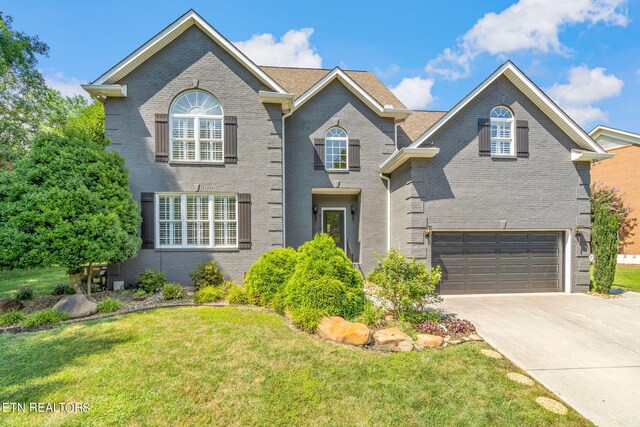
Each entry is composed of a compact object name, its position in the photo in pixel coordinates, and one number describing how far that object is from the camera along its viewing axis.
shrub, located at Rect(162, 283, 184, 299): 8.05
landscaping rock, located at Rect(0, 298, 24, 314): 7.14
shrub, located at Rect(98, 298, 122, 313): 7.04
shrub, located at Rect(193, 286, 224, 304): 7.78
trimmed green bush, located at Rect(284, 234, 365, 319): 6.06
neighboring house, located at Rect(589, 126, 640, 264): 16.23
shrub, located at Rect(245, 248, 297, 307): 7.44
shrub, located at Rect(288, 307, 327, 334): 5.77
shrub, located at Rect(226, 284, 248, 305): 7.70
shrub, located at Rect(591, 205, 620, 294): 9.31
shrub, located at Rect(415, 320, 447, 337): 5.77
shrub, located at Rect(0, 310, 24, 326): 6.29
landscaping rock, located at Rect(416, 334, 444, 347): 5.29
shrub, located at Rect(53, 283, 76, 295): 8.66
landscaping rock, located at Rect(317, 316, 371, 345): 5.27
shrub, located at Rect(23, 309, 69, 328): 6.24
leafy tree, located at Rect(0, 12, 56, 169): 14.62
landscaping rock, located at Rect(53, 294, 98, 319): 6.74
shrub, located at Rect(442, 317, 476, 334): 5.97
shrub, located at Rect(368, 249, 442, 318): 6.15
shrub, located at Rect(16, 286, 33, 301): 8.15
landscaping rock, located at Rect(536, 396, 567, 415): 3.57
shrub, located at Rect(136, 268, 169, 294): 8.67
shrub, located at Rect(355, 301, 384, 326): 5.99
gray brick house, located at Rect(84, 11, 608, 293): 9.35
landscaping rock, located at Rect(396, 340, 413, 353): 5.10
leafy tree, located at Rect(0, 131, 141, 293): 6.91
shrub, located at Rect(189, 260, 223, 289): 9.02
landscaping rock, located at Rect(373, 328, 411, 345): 5.30
